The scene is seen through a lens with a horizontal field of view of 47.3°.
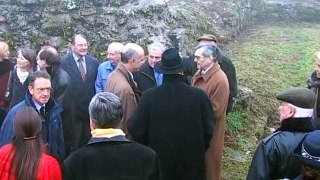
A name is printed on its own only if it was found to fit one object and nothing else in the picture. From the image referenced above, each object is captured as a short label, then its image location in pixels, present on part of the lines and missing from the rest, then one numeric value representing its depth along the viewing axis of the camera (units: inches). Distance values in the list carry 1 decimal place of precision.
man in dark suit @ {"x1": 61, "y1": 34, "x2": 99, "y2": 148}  186.9
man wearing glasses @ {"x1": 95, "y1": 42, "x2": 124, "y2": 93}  191.9
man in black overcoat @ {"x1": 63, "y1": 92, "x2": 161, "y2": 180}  99.1
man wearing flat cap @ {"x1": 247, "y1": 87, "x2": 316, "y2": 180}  105.0
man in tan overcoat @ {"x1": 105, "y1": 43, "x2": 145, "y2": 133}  157.3
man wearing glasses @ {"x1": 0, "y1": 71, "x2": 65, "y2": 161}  137.0
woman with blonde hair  179.6
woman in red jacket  94.6
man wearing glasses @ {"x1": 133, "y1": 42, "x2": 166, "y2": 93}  182.4
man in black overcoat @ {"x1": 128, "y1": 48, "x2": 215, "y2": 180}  136.6
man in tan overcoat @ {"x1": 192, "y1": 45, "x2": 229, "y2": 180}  162.6
